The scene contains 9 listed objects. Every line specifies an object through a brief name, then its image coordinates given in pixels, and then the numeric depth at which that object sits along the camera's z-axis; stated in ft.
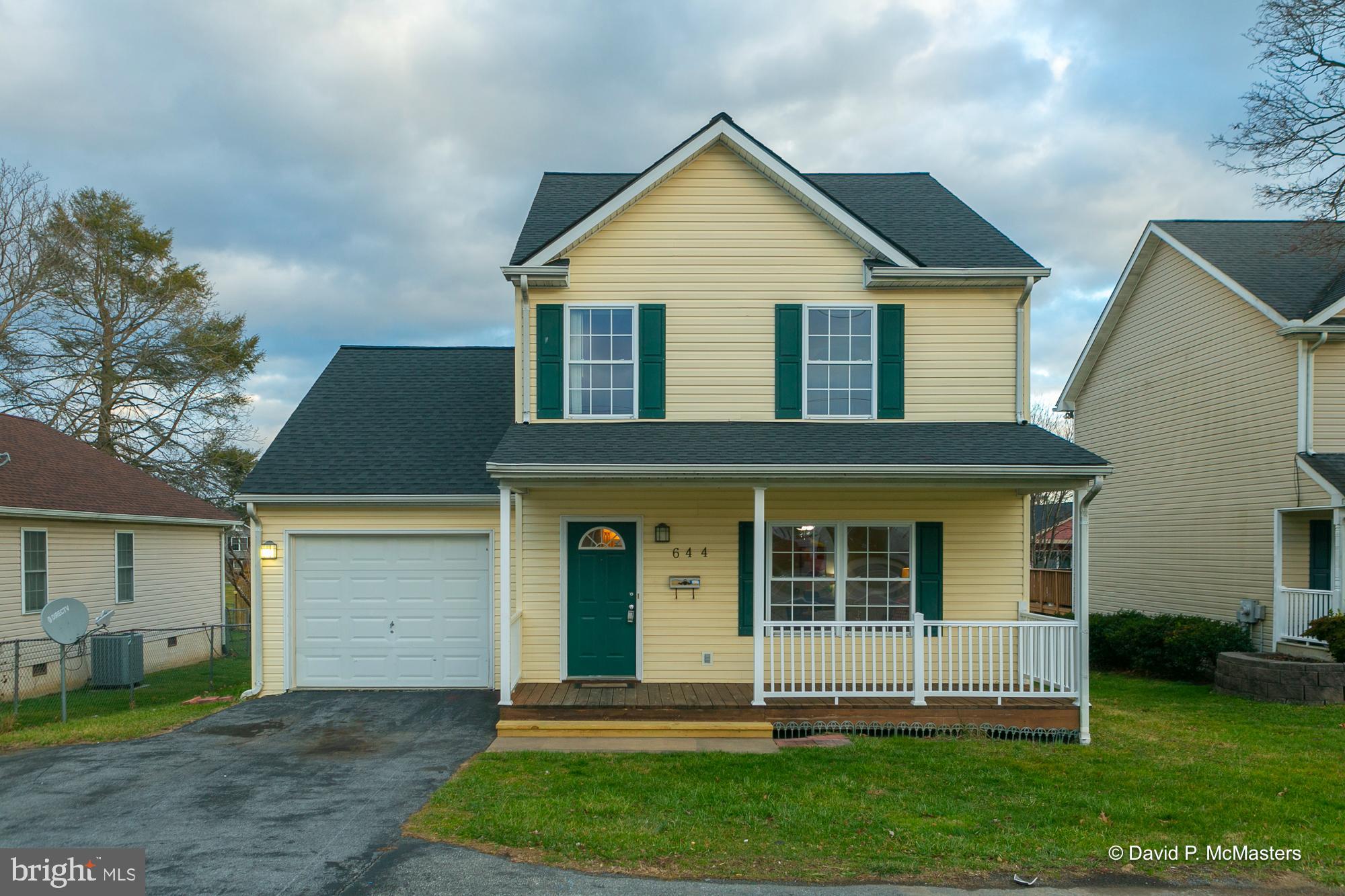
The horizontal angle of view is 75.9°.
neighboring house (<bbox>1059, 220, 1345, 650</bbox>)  44.16
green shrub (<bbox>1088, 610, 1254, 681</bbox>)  45.78
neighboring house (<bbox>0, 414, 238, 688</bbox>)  48.44
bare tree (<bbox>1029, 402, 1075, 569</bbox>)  100.12
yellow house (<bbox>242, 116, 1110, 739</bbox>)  35.37
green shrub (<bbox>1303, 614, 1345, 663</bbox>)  38.68
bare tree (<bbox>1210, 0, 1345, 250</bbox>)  44.32
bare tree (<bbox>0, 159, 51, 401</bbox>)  72.74
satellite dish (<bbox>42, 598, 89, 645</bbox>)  37.19
